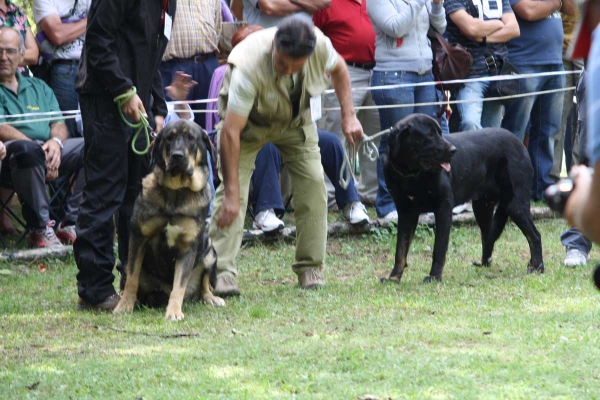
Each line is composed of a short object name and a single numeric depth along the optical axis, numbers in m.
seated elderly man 16.02
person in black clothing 11.39
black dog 13.33
